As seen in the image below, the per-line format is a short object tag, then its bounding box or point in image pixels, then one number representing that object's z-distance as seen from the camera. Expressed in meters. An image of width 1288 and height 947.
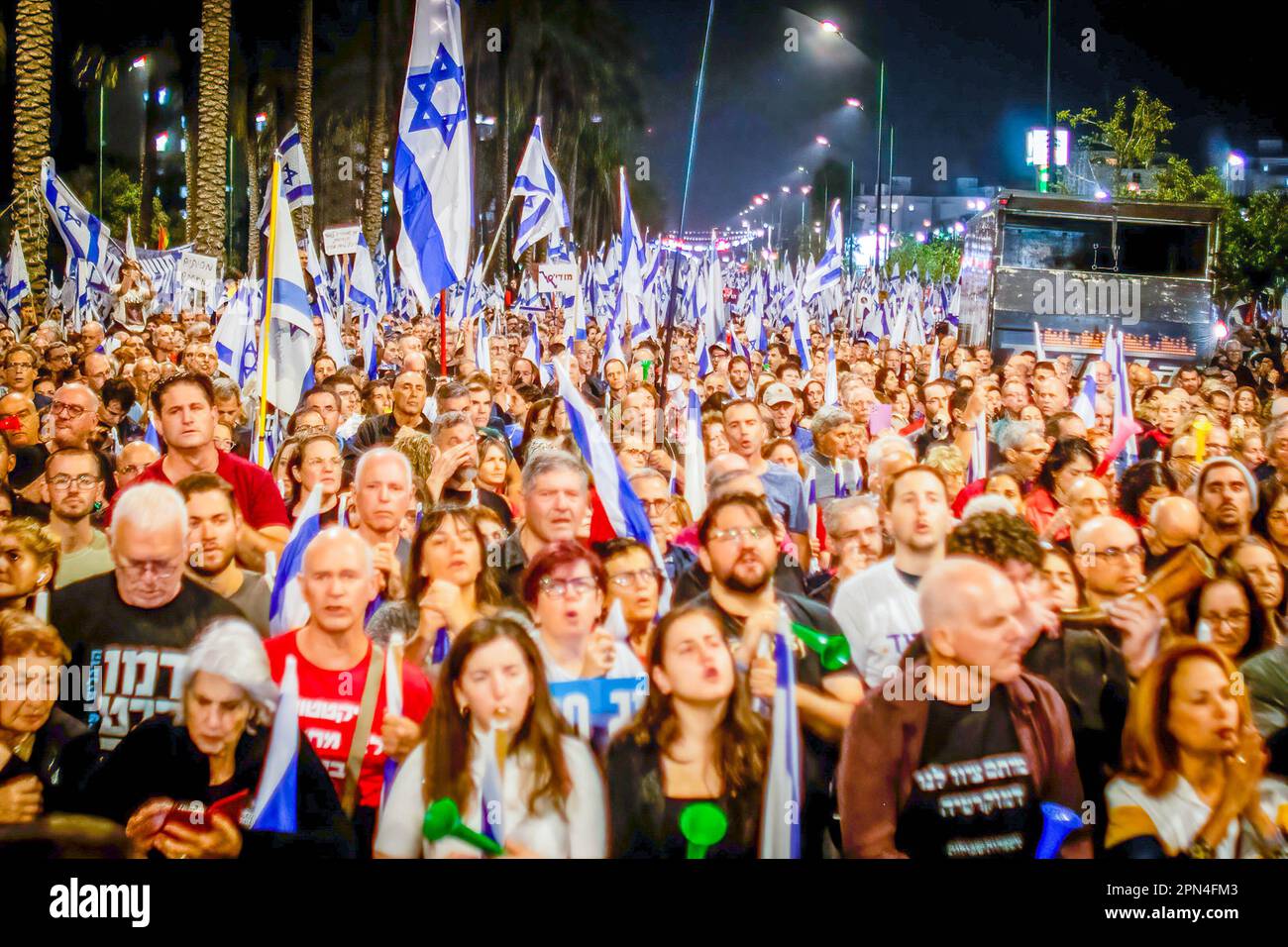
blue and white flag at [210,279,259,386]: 8.72
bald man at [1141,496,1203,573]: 4.82
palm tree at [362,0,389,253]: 26.19
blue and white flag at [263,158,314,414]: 6.95
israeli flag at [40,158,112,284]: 13.26
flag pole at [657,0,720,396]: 6.80
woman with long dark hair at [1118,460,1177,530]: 5.54
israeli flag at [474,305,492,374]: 9.62
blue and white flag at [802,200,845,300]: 13.77
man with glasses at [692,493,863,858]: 3.89
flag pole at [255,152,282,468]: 6.24
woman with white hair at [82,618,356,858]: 3.67
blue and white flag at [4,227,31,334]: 13.29
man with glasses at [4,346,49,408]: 8.51
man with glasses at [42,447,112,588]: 4.91
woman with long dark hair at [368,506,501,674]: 4.19
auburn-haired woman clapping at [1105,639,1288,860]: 3.66
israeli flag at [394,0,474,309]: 7.16
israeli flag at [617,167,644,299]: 12.85
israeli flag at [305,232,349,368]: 10.35
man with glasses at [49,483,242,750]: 3.92
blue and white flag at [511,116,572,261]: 11.40
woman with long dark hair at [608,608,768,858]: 3.67
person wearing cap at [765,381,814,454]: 7.98
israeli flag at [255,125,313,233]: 12.18
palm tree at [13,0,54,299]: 16.17
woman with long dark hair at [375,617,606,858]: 3.59
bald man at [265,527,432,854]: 3.77
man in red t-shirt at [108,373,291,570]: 5.21
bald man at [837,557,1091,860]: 3.64
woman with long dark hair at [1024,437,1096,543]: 6.05
